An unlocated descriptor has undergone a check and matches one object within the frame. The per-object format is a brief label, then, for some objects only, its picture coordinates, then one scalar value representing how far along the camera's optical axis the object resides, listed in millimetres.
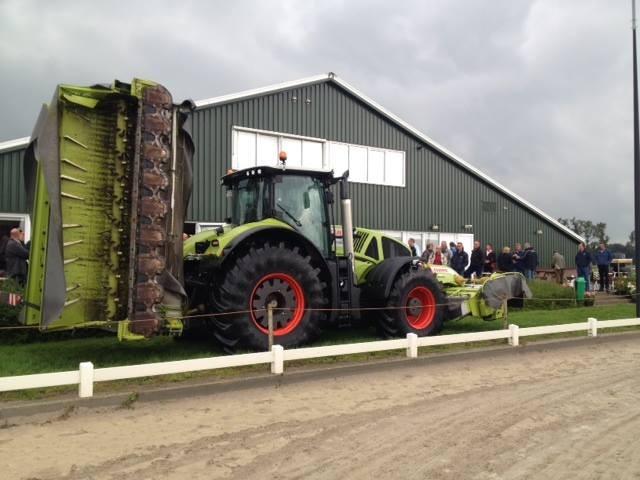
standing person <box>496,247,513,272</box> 16406
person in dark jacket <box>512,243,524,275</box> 17016
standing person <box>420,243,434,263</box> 15147
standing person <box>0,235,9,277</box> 11977
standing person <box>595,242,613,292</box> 18781
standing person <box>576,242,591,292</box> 17922
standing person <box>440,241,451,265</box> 16206
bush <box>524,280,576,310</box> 14945
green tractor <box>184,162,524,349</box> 7551
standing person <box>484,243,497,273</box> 16781
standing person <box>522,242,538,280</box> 17012
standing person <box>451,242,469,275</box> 16719
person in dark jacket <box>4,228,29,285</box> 10234
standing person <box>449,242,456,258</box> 17061
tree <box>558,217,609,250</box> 101438
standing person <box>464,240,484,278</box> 16062
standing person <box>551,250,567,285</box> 19078
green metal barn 16406
